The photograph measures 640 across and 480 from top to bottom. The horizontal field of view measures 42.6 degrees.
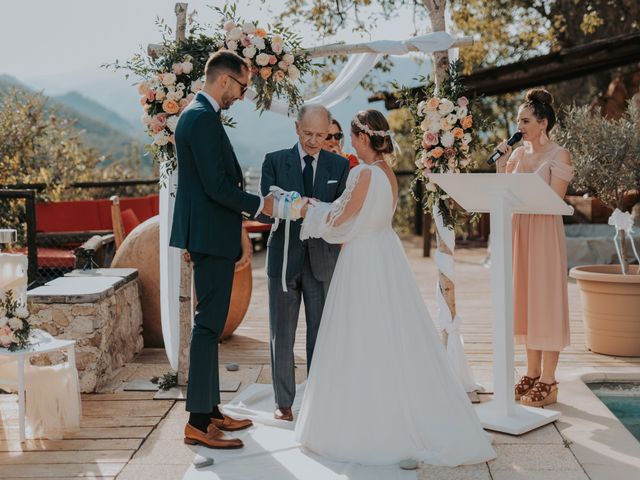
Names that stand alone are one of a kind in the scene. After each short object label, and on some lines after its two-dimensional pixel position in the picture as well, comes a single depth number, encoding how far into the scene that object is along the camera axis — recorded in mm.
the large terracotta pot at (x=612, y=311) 5891
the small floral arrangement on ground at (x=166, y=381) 5203
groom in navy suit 3906
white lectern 4281
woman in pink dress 4750
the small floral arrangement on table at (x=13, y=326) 4223
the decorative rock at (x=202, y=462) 3855
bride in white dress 3846
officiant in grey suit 4504
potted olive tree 5906
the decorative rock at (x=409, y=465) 3732
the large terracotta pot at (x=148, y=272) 6461
